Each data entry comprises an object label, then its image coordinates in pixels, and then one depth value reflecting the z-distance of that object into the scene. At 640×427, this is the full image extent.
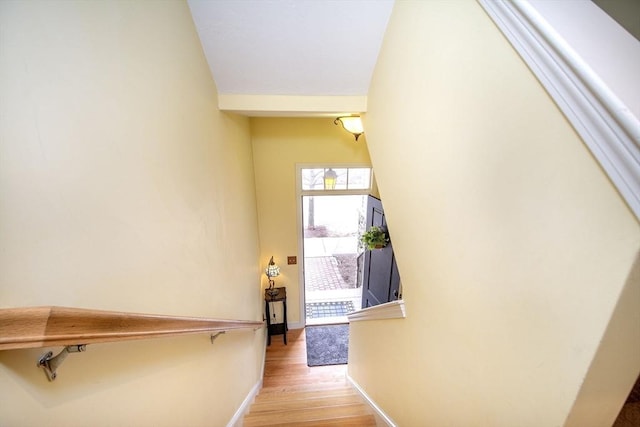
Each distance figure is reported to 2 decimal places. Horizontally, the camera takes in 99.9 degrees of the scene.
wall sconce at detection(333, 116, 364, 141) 2.56
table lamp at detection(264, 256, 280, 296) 3.64
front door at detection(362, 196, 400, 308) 3.07
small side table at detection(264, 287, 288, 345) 3.84
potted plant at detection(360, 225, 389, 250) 3.00
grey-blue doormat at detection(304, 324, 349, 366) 3.76
